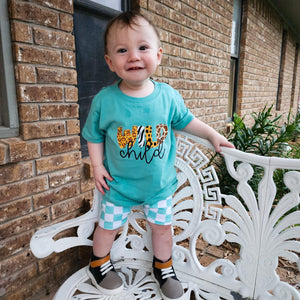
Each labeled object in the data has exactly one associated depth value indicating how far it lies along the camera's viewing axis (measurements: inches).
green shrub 101.7
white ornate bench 43.3
